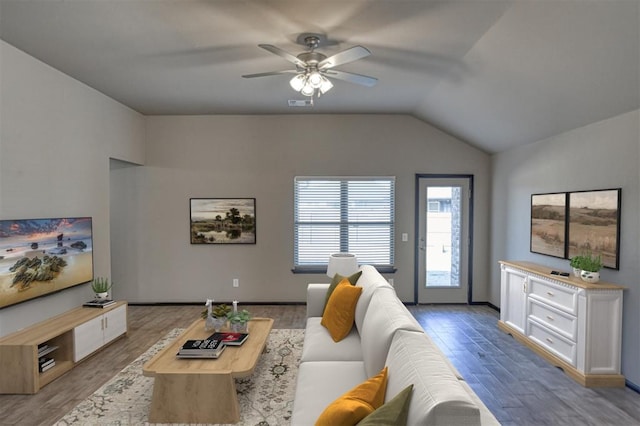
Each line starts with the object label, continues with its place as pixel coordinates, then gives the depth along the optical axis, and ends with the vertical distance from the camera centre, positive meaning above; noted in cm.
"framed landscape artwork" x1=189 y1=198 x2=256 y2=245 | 500 -26
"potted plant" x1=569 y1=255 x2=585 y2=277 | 297 -56
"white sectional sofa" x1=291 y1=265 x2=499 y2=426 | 108 -75
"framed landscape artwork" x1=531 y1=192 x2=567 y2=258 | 352 -20
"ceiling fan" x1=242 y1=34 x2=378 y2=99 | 244 +114
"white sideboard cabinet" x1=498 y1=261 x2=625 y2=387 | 275 -113
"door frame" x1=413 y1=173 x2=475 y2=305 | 505 -39
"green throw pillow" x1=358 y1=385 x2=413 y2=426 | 111 -76
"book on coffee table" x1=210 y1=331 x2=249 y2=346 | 262 -115
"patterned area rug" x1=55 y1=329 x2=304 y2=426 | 230 -157
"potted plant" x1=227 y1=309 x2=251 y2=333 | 286 -107
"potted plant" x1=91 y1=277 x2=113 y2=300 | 361 -99
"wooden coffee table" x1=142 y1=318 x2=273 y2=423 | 219 -134
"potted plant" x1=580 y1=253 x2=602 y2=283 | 284 -57
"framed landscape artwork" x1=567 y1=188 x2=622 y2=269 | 285 -17
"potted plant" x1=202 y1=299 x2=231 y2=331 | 292 -107
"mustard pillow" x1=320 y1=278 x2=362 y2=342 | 264 -93
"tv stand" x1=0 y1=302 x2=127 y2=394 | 262 -135
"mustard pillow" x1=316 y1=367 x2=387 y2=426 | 124 -83
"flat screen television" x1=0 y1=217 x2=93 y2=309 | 276 -53
